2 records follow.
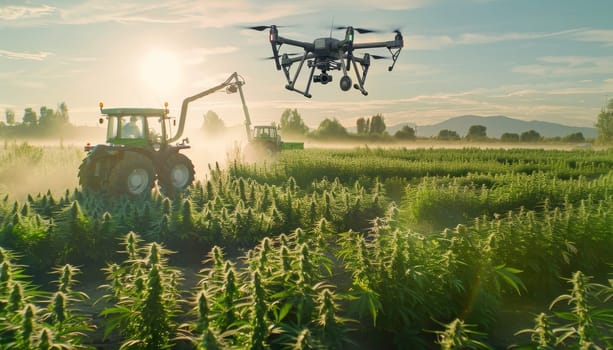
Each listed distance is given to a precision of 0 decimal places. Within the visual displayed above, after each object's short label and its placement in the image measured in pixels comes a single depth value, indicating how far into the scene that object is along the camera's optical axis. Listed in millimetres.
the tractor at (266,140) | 25812
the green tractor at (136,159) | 12344
